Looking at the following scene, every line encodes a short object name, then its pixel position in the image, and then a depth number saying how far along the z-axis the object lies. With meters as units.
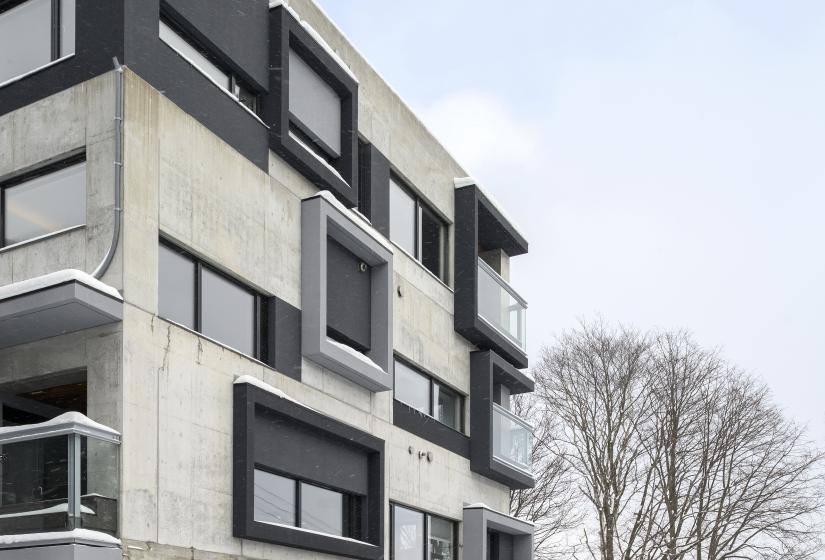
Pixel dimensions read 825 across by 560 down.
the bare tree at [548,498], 41.22
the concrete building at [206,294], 11.90
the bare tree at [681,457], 38.69
